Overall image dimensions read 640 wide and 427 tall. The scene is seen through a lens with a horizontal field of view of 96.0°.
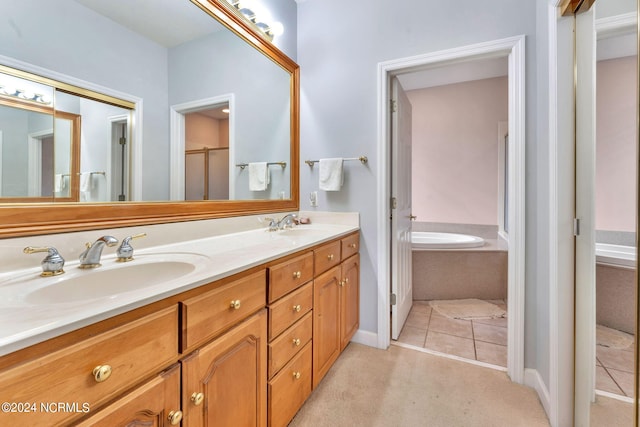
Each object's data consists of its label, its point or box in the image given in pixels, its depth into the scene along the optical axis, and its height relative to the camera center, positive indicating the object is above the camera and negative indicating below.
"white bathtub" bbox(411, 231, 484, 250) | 2.89 -0.31
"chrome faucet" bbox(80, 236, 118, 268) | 0.93 -0.13
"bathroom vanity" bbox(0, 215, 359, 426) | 0.50 -0.32
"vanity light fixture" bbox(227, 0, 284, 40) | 1.70 +1.23
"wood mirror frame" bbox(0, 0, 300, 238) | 0.89 +0.02
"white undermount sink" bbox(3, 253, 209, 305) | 0.76 -0.20
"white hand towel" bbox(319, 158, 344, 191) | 2.02 +0.27
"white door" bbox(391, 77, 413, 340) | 2.03 +0.06
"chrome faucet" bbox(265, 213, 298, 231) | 1.89 -0.07
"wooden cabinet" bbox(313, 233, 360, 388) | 1.48 -0.55
